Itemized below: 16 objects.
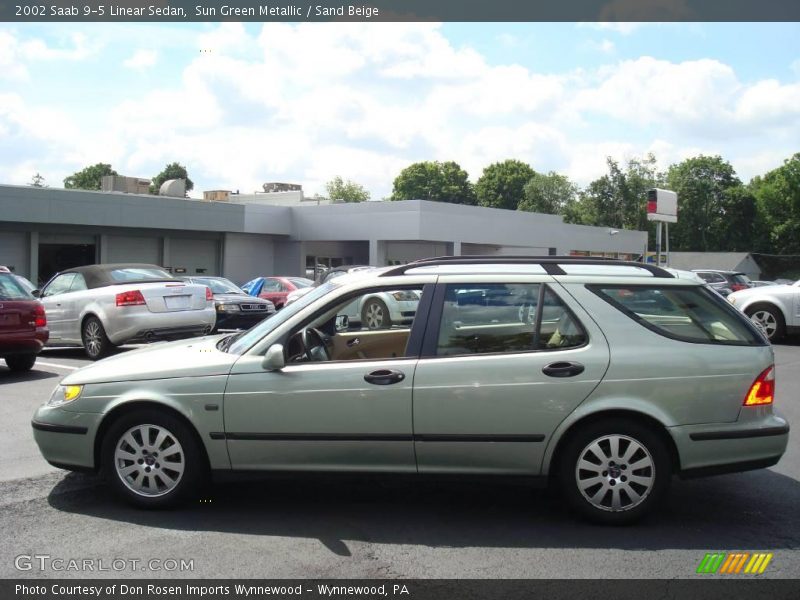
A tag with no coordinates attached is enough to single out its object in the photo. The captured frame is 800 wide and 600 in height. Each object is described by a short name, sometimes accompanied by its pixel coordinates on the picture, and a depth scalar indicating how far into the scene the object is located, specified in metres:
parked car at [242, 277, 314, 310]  22.83
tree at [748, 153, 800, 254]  79.50
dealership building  32.28
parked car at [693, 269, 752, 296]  29.77
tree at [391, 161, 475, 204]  96.62
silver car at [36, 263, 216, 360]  12.66
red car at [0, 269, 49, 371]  10.78
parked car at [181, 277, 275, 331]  17.67
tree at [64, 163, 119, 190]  101.25
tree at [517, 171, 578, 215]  88.56
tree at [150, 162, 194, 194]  101.94
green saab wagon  4.95
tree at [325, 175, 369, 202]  93.56
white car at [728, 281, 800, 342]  16.06
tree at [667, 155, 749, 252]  83.19
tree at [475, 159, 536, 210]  94.81
